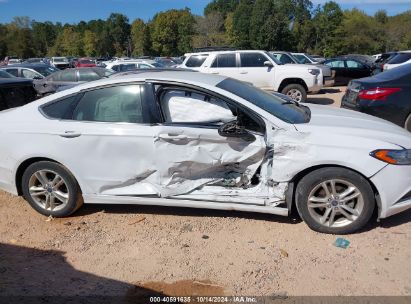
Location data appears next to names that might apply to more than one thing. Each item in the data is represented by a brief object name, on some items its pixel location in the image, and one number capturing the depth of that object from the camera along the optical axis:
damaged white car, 3.84
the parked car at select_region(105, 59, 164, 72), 17.84
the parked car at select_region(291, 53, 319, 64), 20.97
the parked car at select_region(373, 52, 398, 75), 19.97
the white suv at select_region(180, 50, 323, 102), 12.95
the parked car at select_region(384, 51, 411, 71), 14.19
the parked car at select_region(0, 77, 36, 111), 7.70
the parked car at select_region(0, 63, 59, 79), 16.62
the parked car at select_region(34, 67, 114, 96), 13.79
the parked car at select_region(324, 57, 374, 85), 20.44
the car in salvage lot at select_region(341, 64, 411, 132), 7.03
